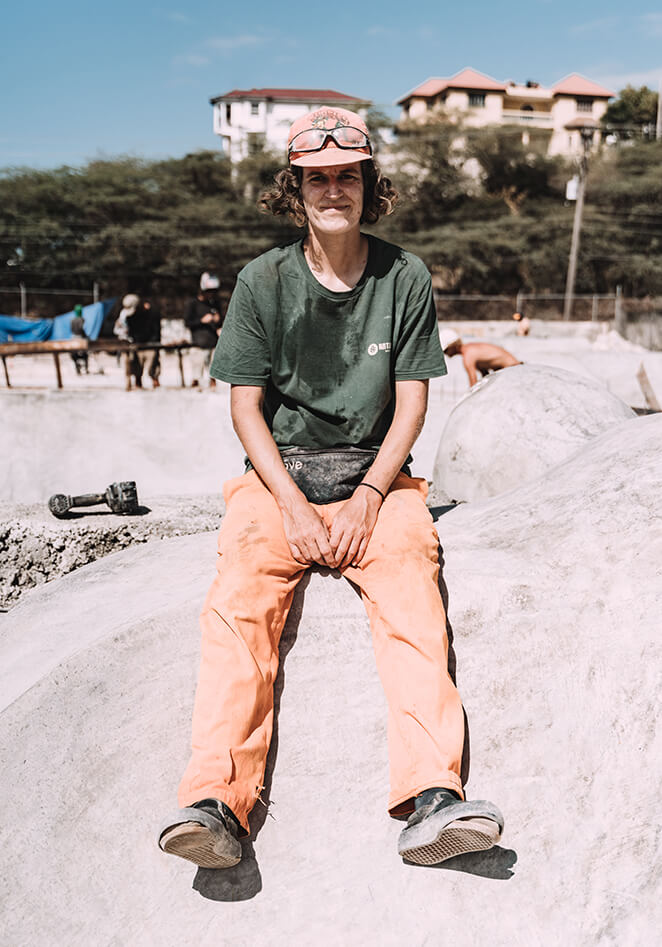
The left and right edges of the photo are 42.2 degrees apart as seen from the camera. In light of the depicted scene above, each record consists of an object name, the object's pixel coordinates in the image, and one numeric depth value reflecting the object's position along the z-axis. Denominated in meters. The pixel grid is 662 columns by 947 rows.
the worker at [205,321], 13.15
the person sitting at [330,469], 2.40
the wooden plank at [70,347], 10.99
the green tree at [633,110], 70.25
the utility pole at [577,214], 26.11
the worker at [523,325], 18.93
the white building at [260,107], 70.44
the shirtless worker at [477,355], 8.65
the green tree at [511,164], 45.56
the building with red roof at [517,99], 69.75
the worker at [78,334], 21.59
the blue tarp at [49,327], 23.76
